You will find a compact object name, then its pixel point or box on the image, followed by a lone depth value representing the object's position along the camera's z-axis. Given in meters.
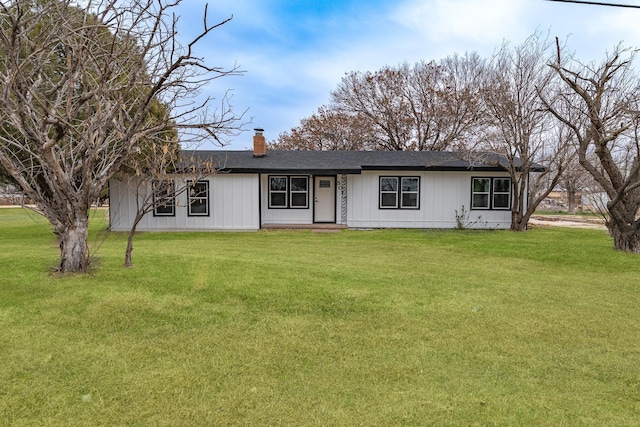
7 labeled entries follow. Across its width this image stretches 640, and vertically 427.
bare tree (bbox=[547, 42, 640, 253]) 9.11
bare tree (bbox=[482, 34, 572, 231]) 14.25
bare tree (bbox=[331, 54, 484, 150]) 26.22
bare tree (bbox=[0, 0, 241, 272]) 4.88
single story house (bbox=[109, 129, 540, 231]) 14.60
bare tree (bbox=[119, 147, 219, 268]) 6.48
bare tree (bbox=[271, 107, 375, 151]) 29.22
